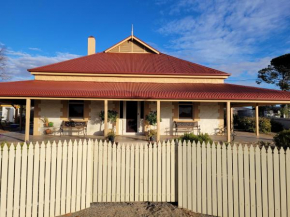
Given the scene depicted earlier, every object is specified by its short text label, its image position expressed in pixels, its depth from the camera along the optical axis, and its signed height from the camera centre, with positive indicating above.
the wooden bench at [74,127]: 10.32 -0.75
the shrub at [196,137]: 5.77 -0.76
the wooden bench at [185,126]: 10.88 -0.70
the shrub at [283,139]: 5.60 -0.80
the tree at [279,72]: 27.81 +7.08
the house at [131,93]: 9.20 +1.16
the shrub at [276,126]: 15.32 -0.98
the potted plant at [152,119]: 10.49 -0.27
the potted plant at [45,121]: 10.78 -0.42
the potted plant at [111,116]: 10.58 -0.10
